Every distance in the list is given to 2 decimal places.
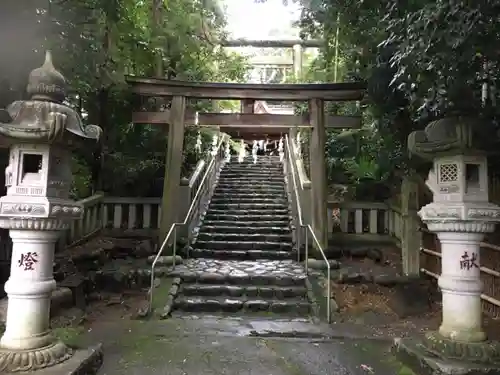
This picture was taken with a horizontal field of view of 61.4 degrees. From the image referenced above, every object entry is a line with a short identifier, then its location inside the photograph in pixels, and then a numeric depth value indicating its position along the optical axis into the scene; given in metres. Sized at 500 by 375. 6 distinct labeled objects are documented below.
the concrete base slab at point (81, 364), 3.57
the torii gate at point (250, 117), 9.62
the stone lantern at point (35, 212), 3.73
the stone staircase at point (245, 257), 6.95
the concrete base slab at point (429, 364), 3.65
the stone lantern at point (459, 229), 4.01
